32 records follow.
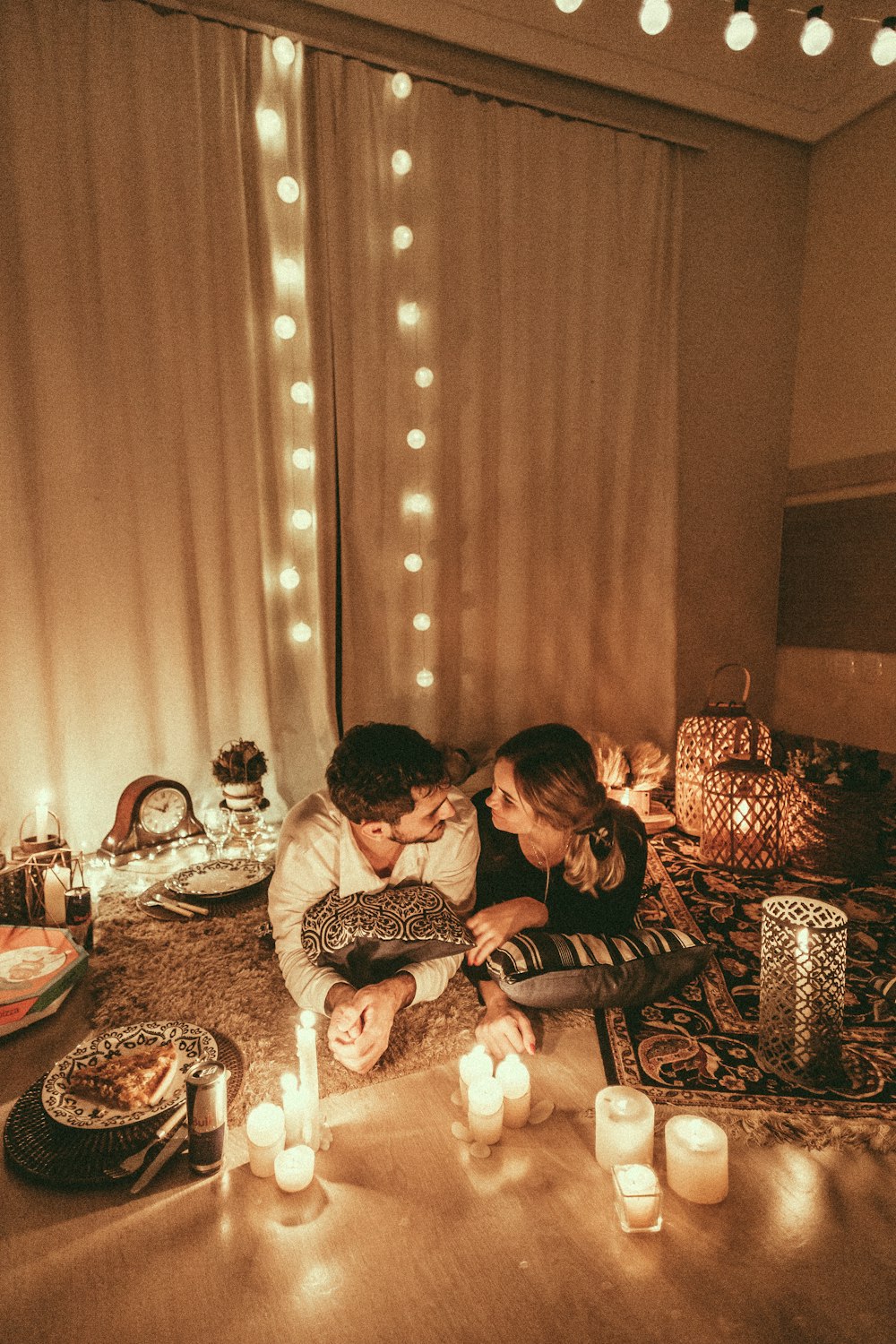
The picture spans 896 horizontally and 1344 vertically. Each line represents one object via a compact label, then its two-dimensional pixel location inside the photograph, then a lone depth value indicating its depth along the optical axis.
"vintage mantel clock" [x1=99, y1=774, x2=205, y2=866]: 2.28
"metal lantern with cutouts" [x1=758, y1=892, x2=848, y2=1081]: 1.27
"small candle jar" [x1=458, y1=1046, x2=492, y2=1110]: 1.21
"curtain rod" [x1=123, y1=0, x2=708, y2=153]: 2.44
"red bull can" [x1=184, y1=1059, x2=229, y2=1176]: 1.03
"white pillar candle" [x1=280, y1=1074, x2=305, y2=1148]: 1.13
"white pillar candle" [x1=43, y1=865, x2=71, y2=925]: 1.84
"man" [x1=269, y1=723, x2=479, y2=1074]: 1.33
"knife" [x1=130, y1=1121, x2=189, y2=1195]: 1.07
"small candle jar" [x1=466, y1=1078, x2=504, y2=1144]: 1.14
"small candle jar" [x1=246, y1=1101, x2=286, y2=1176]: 1.08
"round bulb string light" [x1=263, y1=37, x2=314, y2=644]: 2.53
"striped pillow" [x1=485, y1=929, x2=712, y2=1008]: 1.48
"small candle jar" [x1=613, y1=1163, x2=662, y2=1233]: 0.98
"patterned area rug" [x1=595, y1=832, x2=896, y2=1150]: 1.22
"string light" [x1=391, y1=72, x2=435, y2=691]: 2.70
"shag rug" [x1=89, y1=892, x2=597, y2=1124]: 1.38
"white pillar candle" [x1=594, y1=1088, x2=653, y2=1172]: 1.06
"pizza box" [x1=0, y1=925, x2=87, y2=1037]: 1.46
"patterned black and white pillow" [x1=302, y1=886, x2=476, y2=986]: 1.48
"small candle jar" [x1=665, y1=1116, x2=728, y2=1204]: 1.03
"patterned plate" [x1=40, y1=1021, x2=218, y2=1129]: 1.11
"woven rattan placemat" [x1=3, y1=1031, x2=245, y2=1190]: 1.07
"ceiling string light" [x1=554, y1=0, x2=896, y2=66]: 1.73
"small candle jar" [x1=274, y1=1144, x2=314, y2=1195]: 1.06
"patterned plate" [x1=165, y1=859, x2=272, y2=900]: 2.07
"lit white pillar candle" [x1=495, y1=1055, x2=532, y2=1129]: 1.18
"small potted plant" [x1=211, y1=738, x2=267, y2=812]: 2.42
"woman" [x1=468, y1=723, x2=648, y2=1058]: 1.55
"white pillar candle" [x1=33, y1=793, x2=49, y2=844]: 2.21
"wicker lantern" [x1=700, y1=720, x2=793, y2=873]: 2.23
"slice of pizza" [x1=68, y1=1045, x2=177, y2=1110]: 1.13
